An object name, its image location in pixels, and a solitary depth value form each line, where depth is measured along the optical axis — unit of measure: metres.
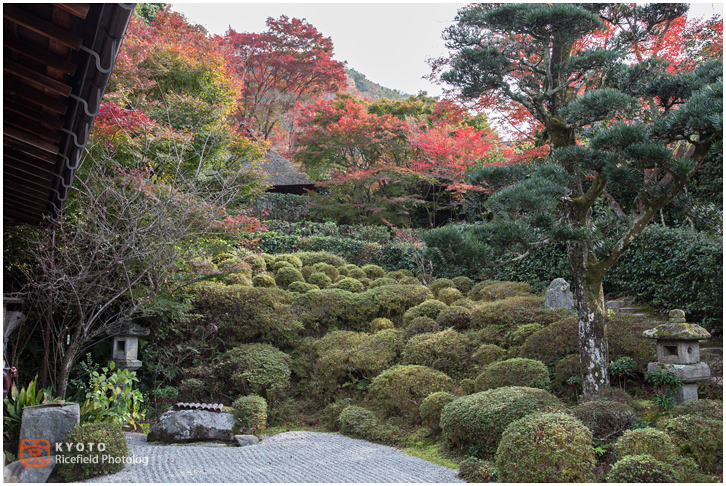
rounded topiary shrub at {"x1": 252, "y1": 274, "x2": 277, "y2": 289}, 10.06
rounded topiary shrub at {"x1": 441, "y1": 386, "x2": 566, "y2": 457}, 4.54
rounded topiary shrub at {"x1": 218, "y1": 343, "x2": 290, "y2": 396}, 7.31
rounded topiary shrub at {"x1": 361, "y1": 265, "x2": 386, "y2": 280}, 11.51
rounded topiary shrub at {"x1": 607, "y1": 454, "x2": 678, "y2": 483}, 3.22
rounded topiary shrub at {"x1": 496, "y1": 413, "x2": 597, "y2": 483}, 3.58
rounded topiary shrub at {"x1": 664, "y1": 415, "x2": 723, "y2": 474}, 3.52
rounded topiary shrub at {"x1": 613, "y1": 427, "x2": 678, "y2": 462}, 3.46
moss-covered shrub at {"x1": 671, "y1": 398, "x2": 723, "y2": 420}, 3.94
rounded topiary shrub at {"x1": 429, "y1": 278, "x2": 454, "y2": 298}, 10.09
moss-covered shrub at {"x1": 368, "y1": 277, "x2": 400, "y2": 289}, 10.28
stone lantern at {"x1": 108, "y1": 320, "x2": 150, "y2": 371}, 6.57
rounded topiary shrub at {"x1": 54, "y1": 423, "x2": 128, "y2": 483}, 4.18
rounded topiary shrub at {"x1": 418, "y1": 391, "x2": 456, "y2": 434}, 5.48
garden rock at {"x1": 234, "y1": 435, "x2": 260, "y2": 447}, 5.92
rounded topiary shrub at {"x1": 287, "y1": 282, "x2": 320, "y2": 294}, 9.95
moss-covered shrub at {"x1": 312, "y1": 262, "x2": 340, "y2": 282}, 11.22
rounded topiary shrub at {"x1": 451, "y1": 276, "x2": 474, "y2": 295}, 10.54
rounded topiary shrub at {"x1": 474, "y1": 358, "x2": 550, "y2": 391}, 5.37
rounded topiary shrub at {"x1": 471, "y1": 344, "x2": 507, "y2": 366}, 6.43
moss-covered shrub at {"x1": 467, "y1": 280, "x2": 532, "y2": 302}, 8.98
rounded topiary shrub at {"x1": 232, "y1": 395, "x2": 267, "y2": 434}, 6.39
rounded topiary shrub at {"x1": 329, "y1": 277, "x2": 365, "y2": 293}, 10.15
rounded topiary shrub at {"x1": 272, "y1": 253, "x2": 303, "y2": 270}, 11.34
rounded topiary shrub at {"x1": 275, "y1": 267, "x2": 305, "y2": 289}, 10.51
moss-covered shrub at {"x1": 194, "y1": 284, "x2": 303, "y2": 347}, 8.27
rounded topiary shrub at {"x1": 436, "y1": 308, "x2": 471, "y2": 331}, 7.81
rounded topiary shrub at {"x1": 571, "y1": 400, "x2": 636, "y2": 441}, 4.18
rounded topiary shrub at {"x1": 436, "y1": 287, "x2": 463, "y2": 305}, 9.27
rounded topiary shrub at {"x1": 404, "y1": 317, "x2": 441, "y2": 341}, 7.71
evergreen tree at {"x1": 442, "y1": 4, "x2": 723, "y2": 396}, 4.31
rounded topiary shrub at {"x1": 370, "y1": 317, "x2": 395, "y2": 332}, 8.62
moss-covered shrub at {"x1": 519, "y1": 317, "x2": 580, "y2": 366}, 5.95
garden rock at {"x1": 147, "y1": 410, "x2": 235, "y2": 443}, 5.83
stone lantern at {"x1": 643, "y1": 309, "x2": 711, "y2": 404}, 4.75
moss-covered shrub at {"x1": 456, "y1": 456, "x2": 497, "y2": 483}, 4.09
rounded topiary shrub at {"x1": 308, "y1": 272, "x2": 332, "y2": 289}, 10.49
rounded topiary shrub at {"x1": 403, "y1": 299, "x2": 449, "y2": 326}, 8.30
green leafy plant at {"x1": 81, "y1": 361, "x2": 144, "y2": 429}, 5.16
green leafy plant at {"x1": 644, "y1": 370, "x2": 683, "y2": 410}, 4.73
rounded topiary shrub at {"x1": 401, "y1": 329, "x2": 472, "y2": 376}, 6.80
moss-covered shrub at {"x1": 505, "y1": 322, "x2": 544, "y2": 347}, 6.59
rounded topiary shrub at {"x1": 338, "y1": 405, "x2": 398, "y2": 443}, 5.70
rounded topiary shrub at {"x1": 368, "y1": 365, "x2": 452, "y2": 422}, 6.04
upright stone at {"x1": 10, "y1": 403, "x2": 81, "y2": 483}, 4.04
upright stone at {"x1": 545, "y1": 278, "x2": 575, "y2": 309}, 7.68
